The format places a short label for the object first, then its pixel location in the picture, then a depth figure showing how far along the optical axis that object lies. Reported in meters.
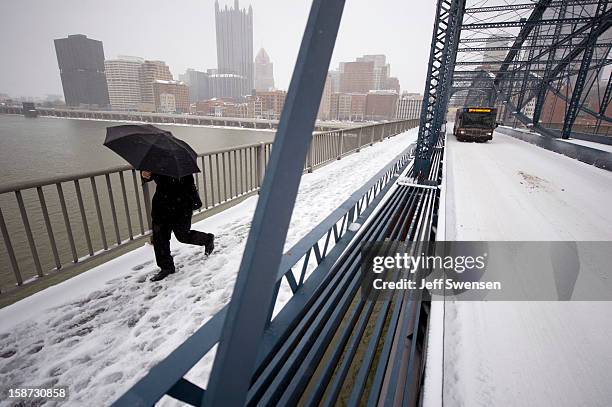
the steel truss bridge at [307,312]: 0.89
